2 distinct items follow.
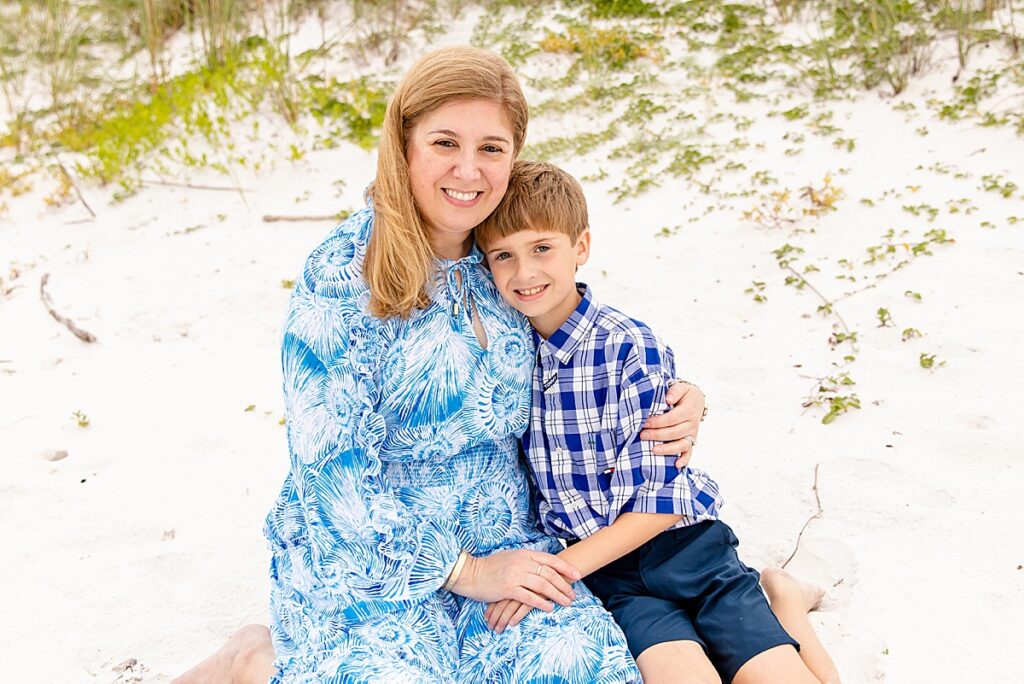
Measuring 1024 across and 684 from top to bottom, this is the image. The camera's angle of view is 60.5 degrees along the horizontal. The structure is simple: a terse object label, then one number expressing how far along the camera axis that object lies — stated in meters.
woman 2.11
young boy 2.28
